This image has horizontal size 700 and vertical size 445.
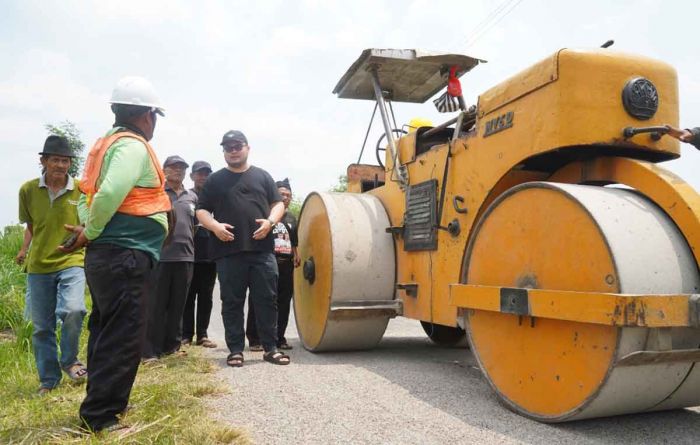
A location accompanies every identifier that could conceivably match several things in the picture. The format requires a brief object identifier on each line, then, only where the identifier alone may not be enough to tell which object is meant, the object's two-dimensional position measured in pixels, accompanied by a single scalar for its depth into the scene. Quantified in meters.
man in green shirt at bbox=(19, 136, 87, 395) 3.97
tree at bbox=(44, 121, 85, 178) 22.00
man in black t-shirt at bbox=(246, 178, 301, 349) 5.61
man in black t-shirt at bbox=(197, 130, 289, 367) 4.71
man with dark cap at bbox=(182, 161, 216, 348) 6.03
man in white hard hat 2.72
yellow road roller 2.59
